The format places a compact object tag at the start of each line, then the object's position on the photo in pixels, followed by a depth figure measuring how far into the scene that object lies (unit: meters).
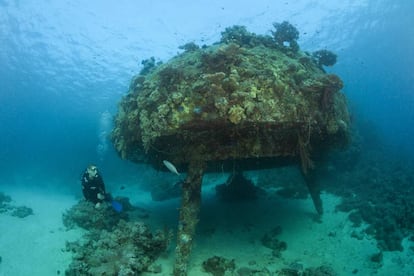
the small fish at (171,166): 7.75
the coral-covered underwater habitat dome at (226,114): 7.34
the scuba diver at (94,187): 10.85
